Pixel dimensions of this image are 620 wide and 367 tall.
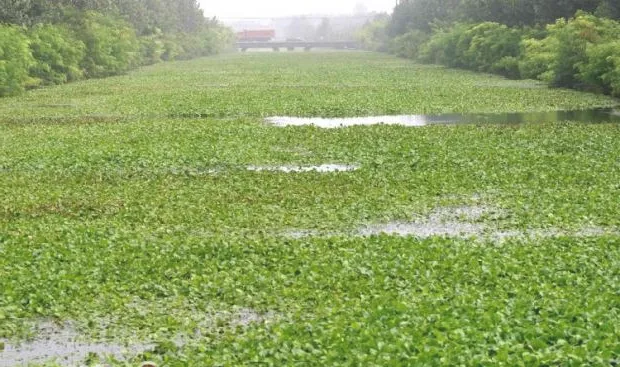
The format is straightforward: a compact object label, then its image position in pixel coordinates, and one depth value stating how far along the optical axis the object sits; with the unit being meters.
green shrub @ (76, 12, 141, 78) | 74.31
